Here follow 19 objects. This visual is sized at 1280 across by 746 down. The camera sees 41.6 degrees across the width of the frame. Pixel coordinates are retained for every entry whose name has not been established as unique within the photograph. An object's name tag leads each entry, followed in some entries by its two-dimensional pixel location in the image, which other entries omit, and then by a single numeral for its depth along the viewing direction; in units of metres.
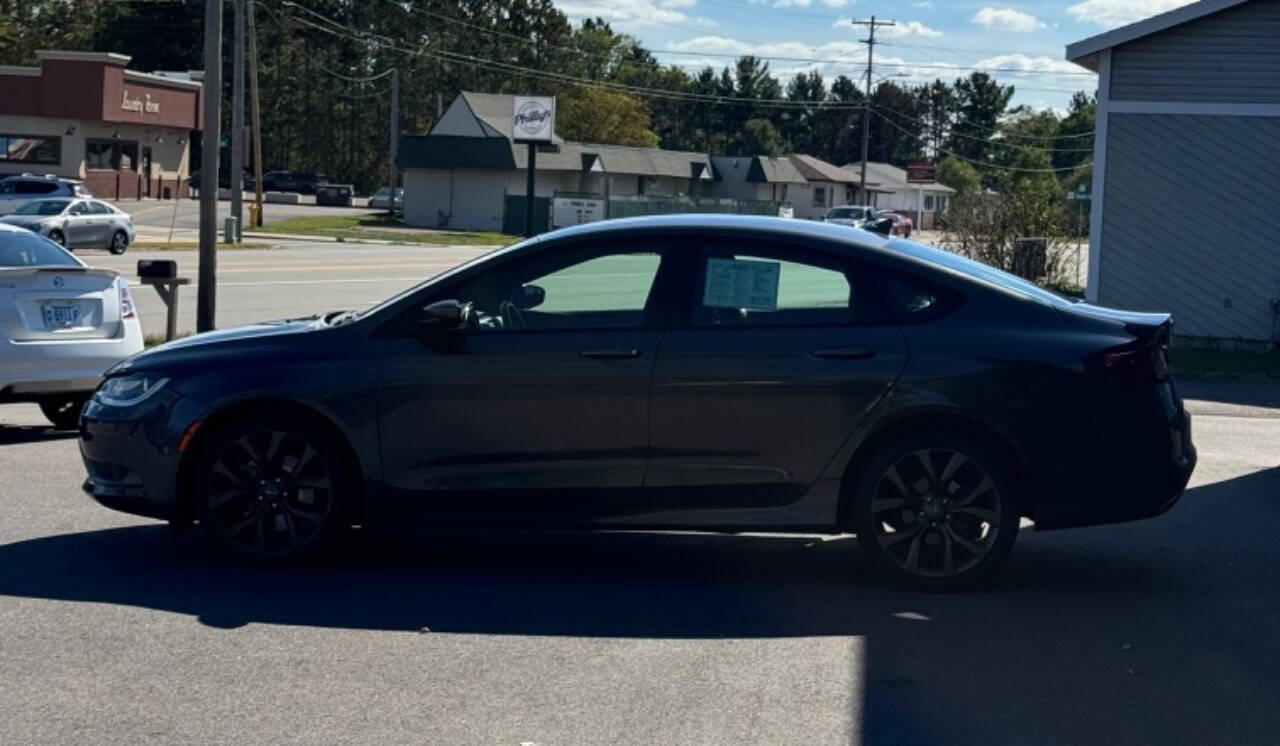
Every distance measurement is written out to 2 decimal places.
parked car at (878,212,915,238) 54.31
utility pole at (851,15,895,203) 93.75
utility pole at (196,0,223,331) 18.61
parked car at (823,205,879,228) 60.94
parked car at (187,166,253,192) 95.25
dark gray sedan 7.41
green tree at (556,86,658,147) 99.00
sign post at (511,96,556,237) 64.75
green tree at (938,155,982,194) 126.82
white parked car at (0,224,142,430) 11.44
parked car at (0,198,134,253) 39.97
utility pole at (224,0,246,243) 47.03
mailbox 15.50
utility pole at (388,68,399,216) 77.00
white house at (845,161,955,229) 112.38
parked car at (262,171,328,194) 92.19
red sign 100.29
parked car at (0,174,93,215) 45.59
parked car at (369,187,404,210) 86.81
